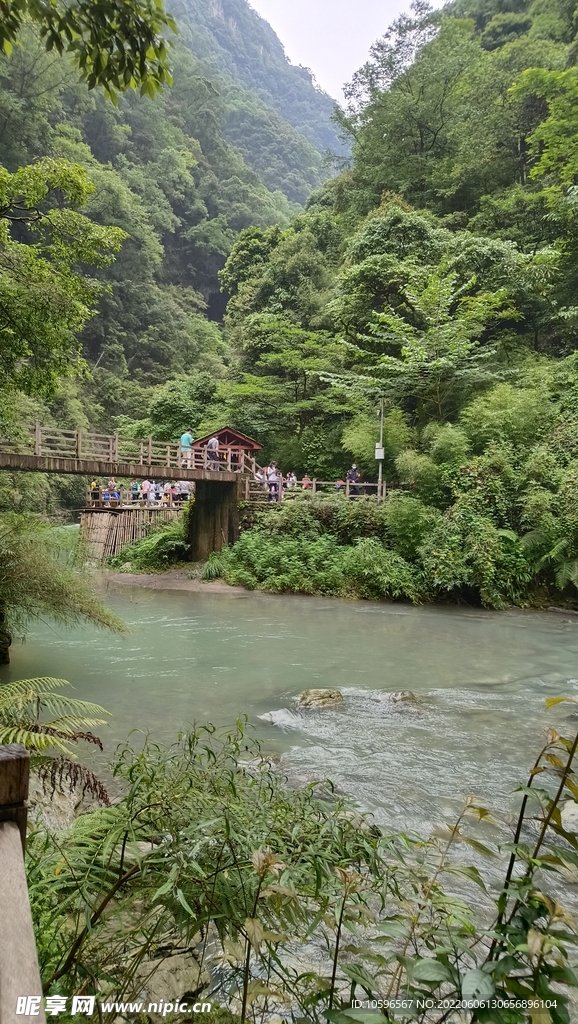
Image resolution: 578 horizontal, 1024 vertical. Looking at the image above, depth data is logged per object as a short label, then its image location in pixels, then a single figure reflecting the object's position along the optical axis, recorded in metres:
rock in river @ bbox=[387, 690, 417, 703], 7.04
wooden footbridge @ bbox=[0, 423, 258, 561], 13.77
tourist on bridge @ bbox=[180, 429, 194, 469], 18.41
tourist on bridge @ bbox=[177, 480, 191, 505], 21.17
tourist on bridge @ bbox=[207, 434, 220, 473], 19.41
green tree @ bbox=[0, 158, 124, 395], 8.28
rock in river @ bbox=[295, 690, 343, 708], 6.87
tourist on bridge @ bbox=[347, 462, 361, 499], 19.33
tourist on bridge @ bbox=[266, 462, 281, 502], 19.06
